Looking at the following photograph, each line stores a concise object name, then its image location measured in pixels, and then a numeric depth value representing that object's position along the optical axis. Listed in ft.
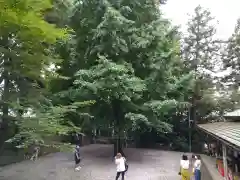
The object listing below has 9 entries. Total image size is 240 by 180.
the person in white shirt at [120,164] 26.49
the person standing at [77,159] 33.44
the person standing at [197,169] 26.03
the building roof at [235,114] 39.44
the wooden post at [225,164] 26.63
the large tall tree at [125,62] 35.56
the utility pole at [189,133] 59.69
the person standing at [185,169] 25.46
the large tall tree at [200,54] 61.51
